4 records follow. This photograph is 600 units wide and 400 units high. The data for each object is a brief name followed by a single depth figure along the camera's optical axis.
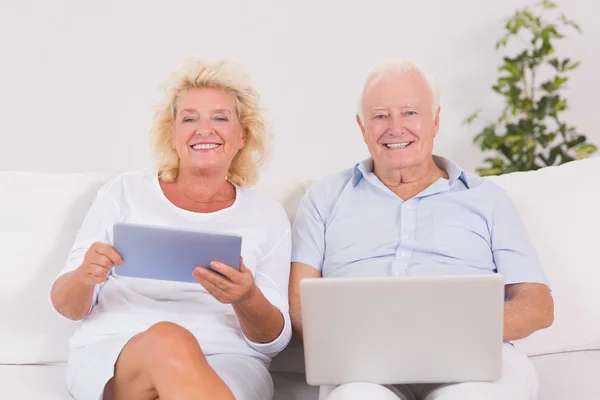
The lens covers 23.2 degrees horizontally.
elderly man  3.17
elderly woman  2.85
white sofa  3.29
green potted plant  4.63
